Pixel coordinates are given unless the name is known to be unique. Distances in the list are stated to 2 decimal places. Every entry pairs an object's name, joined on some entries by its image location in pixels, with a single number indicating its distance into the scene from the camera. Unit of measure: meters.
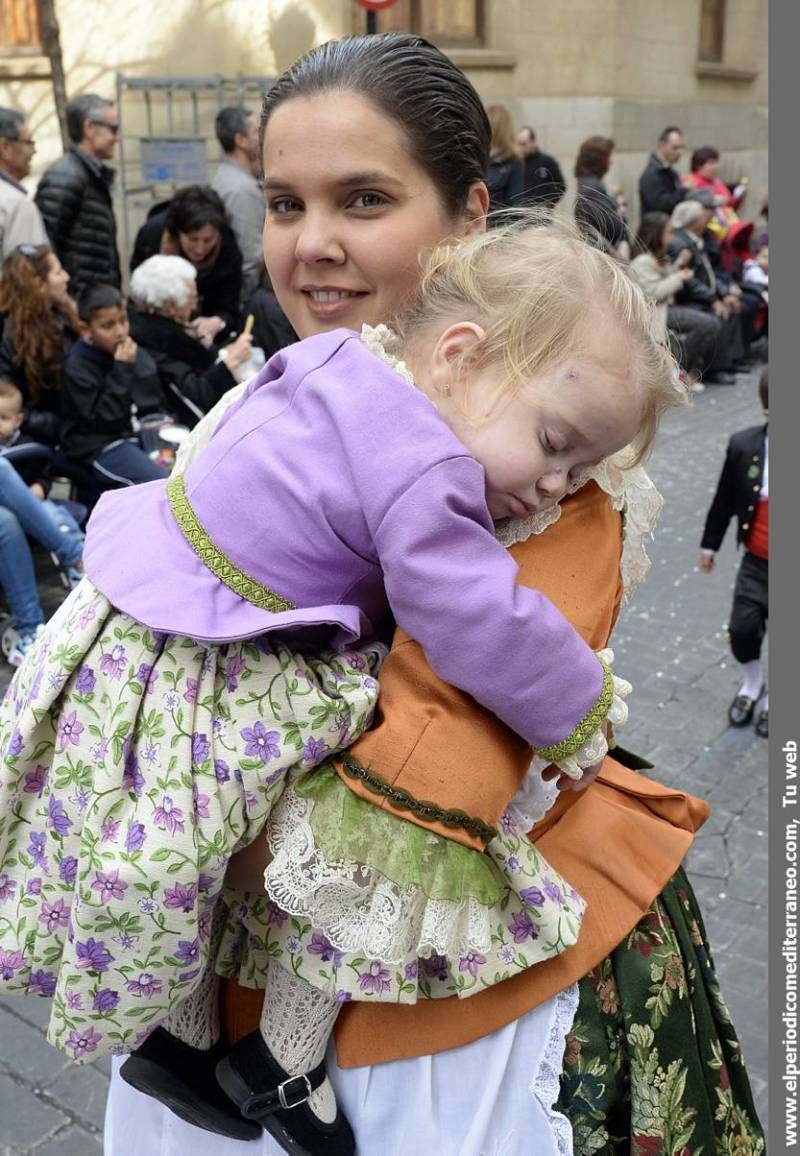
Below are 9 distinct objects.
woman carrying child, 1.64
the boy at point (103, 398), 6.55
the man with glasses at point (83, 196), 8.23
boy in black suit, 5.46
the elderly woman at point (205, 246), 8.05
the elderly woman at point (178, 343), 7.15
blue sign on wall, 11.76
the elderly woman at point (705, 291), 12.43
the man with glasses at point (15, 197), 7.29
